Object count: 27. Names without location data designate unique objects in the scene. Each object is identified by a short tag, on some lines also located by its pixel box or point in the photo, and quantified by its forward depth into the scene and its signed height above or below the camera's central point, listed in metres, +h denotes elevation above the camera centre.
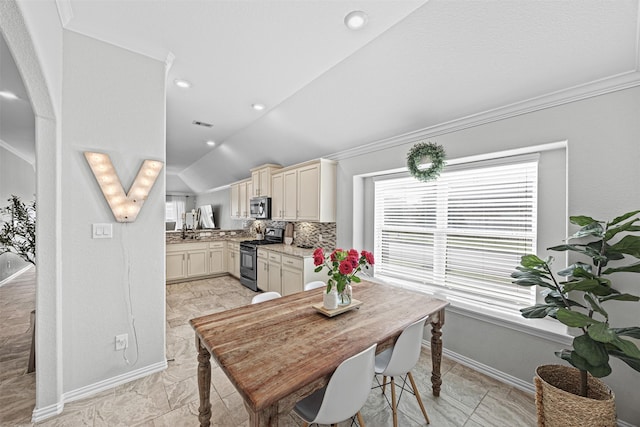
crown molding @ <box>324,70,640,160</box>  1.74 +0.90
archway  1.75 -0.35
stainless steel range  4.82 -0.89
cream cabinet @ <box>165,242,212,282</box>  5.21 -1.06
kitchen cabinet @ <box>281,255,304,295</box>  3.82 -0.99
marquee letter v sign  2.07 +0.22
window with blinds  2.35 -0.18
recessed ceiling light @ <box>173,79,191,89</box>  2.79 +1.43
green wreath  2.46 +0.53
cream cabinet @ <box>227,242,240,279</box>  5.57 -1.08
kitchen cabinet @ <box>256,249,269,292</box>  4.54 -1.08
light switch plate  2.09 -0.17
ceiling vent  4.02 +1.42
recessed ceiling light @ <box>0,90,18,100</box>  2.69 +1.26
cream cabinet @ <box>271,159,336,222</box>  3.91 +0.33
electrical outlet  2.19 -1.15
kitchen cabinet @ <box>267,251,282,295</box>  4.23 -1.03
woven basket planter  1.40 -1.12
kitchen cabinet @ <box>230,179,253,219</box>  6.02 +0.34
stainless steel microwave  5.05 +0.09
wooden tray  1.79 -0.71
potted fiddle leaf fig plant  1.34 -0.66
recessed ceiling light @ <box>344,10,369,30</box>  1.81 +1.42
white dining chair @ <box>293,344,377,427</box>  1.18 -0.90
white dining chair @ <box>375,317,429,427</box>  1.57 -0.93
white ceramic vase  1.83 -0.65
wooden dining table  1.10 -0.74
